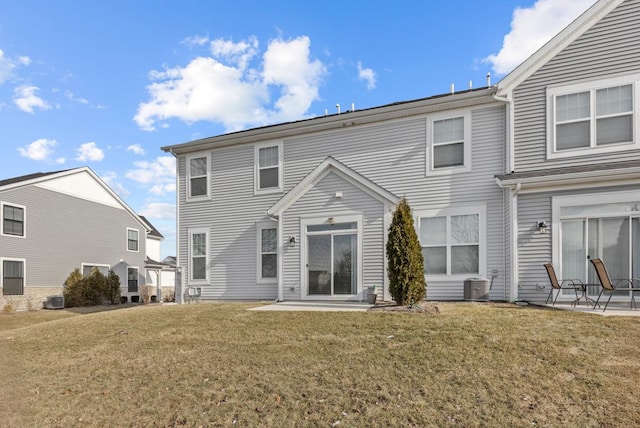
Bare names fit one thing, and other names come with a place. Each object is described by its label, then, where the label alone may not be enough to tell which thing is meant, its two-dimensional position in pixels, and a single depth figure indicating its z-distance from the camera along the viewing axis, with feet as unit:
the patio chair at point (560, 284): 31.40
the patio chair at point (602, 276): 26.68
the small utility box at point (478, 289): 35.63
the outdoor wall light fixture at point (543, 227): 34.63
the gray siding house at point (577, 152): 32.50
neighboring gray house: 66.18
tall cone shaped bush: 30.32
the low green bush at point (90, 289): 73.10
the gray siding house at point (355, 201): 37.78
